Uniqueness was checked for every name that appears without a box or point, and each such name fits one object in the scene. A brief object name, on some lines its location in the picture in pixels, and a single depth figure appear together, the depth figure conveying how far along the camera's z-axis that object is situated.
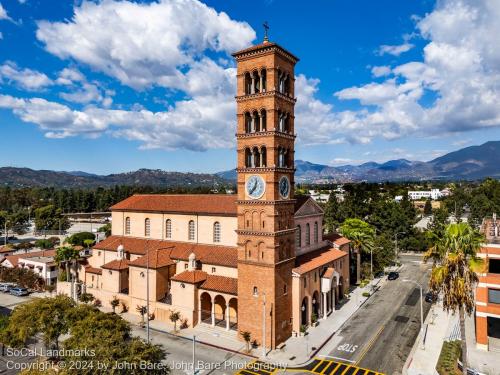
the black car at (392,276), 61.84
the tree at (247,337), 34.94
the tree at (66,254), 51.50
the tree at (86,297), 46.88
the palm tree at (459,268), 24.38
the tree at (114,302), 45.59
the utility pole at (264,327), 33.66
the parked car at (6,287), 55.20
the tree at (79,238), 81.94
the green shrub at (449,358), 29.95
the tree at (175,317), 39.41
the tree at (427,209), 154.38
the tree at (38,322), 27.30
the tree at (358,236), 59.12
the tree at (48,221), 115.75
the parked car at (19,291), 53.50
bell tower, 35.87
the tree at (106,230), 98.46
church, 36.19
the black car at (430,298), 48.75
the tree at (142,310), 42.34
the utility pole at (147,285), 40.77
